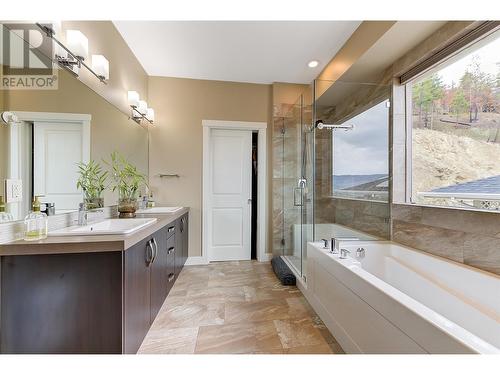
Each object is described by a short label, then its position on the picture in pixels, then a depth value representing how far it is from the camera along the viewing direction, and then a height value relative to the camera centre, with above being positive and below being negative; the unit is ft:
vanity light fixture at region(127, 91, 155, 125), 8.21 +3.17
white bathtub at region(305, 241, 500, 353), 2.94 -2.23
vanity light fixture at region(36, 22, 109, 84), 4.80 +3.11
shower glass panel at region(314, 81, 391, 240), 7.83 +1.07
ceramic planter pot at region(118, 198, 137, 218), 7.07 -0.69
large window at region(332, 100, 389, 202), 7.85 +1.22
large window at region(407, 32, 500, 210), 4.89 +1.51
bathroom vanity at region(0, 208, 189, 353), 3.67 -1.91
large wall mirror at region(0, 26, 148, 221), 3.85 +1.06
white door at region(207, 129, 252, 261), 10.94 -0.37
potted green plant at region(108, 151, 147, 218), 7.06 +0.12
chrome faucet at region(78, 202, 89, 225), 5.31 -0.67
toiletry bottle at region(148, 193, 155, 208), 9.69 -0.68
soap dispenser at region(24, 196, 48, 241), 3.87 -0.71
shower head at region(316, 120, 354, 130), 8.68 +2.52
